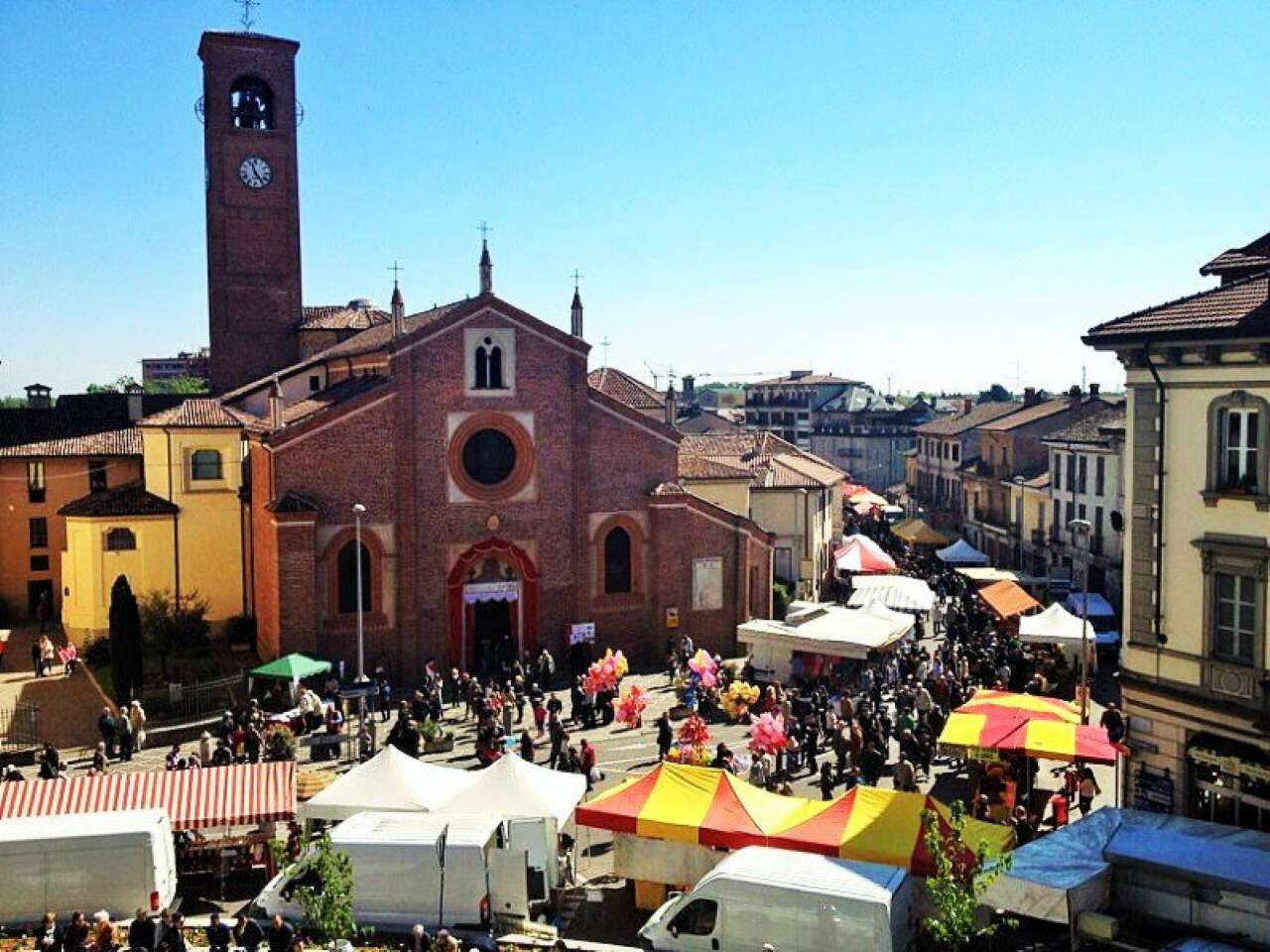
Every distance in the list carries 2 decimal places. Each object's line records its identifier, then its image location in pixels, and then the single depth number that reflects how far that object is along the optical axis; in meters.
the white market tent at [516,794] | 19.53
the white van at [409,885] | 17.30
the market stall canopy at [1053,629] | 33.41
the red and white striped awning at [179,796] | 19.75
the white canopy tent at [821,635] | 32.91
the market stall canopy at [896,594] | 40.00
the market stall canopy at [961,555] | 54.72
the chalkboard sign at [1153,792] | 21.09
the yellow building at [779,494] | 47.56
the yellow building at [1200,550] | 19.61
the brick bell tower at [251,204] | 48.38
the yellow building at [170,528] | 40.19
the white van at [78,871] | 17.75
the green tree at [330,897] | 15.46
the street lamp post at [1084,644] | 23.55
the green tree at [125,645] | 32.00
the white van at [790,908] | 15.45
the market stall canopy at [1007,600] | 38.94
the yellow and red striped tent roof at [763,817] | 17.50
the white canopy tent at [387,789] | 19.86
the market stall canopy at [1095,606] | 38.88
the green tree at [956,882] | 14.77
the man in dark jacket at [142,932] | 16.53
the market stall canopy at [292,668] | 31.39
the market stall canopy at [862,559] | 48.64
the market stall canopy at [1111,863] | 15.86
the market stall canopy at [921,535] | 63.62
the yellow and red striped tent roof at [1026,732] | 22.70
